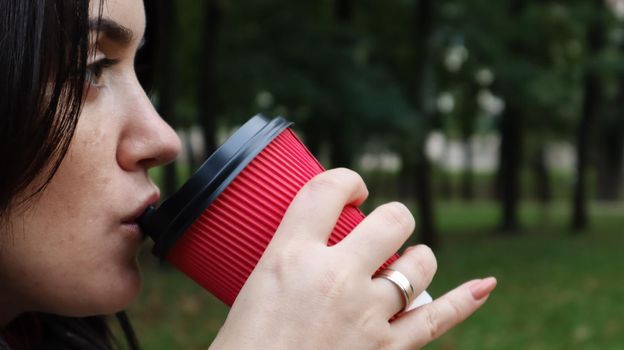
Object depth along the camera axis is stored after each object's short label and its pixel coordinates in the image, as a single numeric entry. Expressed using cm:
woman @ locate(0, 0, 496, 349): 39
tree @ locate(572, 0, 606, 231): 1313
